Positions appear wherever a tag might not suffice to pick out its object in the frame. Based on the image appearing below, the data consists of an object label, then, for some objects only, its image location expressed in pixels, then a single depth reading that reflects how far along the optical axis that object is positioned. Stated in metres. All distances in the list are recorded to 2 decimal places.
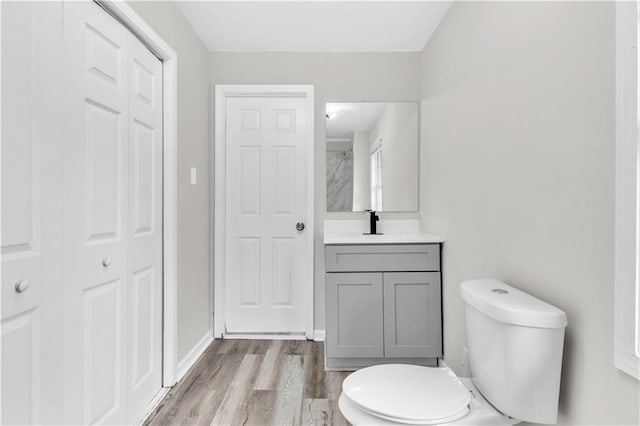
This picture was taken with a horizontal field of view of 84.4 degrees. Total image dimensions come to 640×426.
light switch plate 2.47
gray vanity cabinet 2.30
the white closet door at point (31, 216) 1.02
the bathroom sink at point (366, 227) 2.86
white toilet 1.07
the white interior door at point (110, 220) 1.31
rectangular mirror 2.83
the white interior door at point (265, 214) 2.89
